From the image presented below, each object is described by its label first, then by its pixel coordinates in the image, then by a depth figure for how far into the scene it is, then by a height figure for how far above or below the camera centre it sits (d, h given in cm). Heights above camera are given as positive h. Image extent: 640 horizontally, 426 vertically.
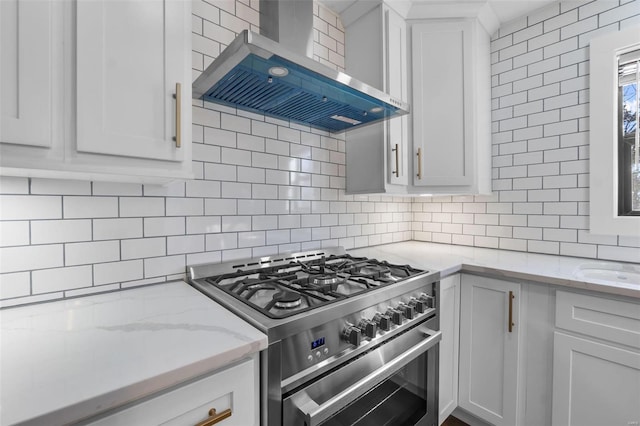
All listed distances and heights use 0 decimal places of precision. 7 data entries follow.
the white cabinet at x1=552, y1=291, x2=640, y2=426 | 122 -67
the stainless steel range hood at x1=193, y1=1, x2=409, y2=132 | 104 +53
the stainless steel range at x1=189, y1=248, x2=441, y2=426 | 87 -44
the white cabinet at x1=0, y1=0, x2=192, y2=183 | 72 +34
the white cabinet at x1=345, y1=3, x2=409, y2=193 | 179 +74
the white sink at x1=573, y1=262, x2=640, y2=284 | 154 -34
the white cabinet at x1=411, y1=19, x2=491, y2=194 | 191 +69
